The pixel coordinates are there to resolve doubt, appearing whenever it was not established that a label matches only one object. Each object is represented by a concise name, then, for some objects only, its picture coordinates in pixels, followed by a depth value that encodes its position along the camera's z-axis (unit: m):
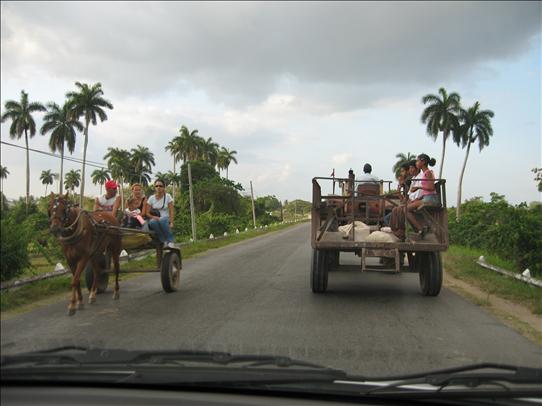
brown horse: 7.12
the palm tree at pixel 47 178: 112.46
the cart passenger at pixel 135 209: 9.25
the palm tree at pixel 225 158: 83.00
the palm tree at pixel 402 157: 76.81
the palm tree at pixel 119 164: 64.33
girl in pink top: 8.97
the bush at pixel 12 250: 9.31
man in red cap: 8.94
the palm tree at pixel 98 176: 91.81
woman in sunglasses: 9.24
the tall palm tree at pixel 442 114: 56.06
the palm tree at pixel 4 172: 93.54
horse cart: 8.75
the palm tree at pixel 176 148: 70.62
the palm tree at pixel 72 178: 106.12
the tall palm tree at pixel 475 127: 54.69
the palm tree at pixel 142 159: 76.00
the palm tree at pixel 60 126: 49.97
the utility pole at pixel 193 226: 27.23
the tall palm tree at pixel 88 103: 49.00
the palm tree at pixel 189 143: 69.94
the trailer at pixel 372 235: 8.48
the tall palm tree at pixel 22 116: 51.89
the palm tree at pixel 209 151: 72.23
